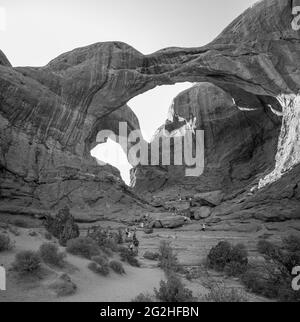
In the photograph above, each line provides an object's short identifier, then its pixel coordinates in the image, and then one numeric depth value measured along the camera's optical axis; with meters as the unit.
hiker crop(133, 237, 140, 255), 18.37
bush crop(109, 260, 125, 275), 11.53
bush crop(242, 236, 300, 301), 9.65
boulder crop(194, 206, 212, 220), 28.11
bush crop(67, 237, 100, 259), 12.14
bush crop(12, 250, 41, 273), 8.57
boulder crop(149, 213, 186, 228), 24.66
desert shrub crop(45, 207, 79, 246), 15.03
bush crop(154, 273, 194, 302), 8.15
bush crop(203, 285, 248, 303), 8.11
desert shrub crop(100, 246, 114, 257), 13.93
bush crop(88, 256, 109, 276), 10.70
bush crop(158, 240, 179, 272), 13.45
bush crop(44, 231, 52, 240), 14.57
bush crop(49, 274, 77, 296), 8.08
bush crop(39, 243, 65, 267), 9.88
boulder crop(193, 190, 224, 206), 32.44
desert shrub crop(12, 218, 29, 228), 20.56
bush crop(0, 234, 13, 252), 10.01
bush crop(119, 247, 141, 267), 13.92
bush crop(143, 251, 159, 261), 16.09
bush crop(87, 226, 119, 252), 15.09
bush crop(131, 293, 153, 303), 7.71
